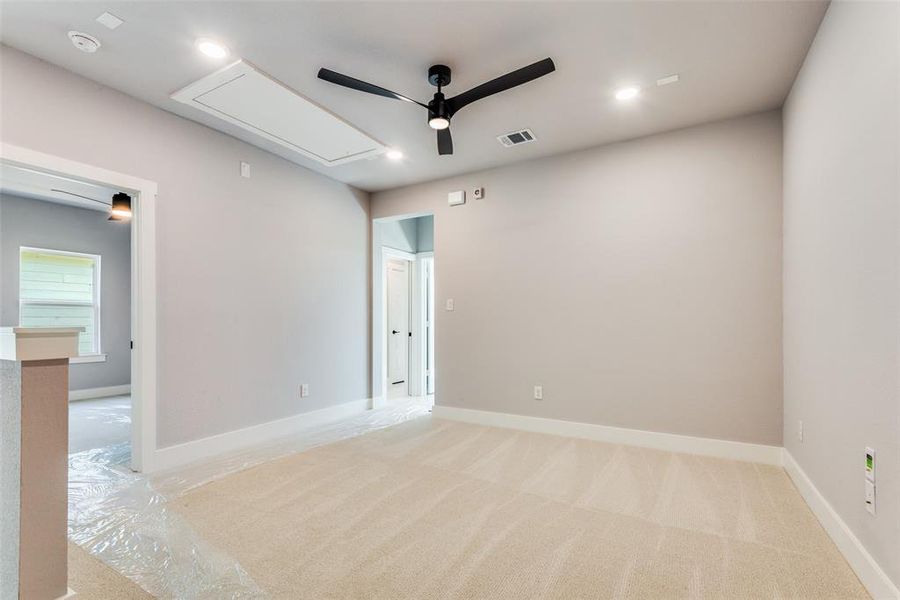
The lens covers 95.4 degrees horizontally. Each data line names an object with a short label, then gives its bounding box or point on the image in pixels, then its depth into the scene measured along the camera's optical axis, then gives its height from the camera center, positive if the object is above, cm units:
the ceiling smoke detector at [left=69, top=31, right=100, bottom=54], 229 +150
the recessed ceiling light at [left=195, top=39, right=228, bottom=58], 236 +150
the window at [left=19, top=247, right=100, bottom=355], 525 +18
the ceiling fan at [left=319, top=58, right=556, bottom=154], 222 +125
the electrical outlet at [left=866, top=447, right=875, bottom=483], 165 -66
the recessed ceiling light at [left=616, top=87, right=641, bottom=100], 285 +147
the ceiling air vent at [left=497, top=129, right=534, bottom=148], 352 +145
